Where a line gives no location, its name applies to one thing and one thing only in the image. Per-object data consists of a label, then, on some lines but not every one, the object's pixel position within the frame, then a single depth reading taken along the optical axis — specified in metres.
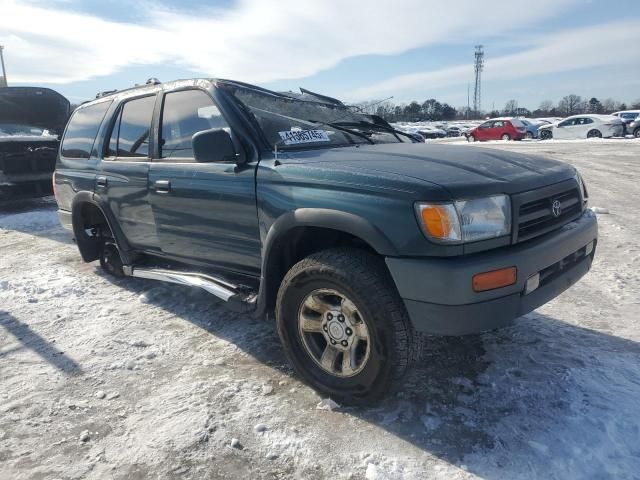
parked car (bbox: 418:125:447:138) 40.86
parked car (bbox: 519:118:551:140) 28.61
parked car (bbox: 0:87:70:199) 9.37
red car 27.84
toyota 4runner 2.33
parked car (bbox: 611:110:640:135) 27.07
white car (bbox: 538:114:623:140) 24.88
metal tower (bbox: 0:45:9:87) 38.57
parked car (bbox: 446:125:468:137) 44.96
